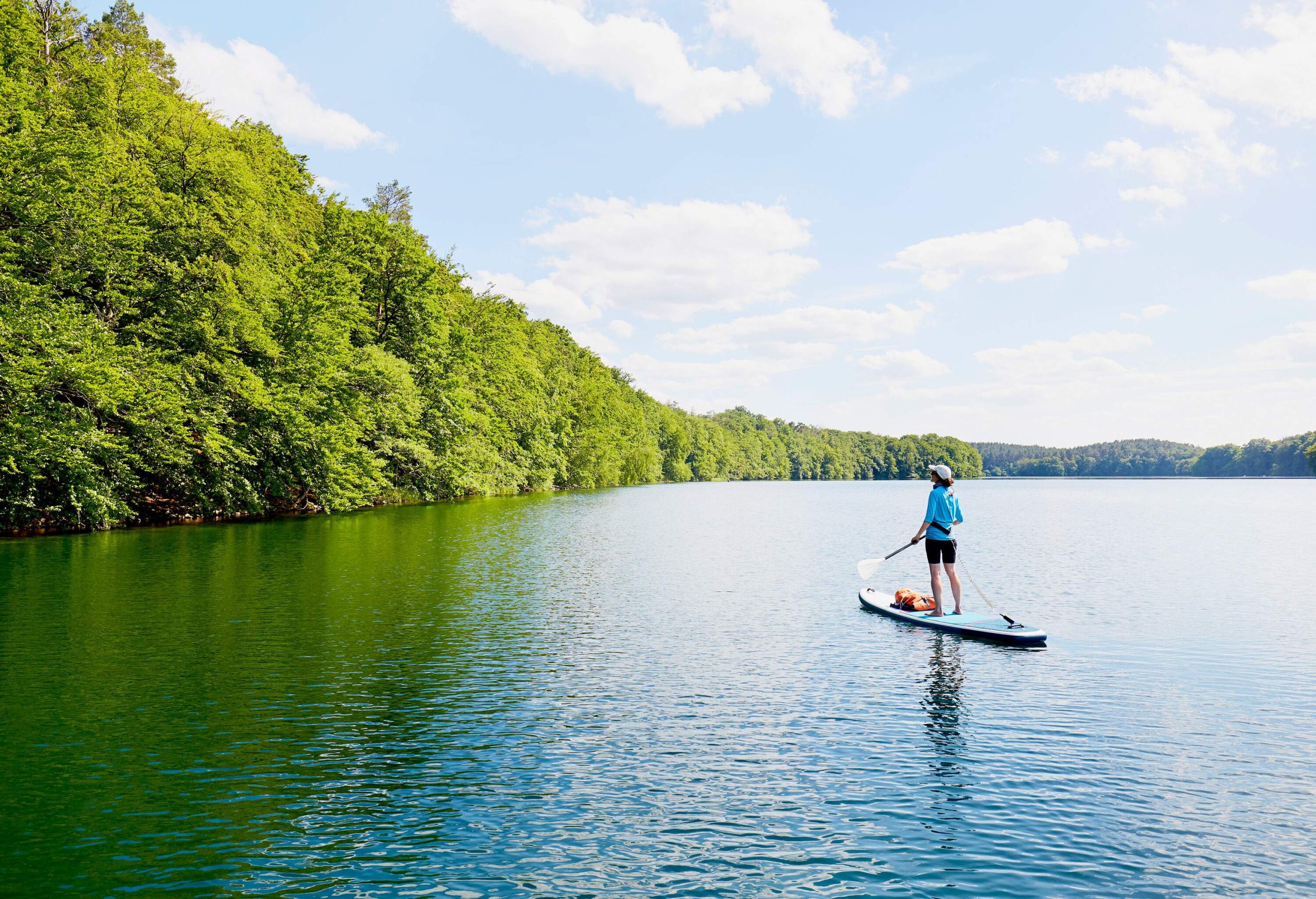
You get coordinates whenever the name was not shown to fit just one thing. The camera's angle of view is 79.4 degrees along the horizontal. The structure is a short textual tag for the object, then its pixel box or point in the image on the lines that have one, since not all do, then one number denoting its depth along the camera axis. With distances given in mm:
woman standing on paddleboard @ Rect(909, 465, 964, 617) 16500
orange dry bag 18203
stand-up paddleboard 15250
